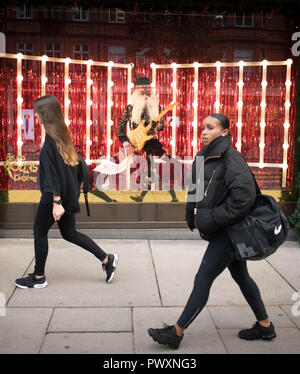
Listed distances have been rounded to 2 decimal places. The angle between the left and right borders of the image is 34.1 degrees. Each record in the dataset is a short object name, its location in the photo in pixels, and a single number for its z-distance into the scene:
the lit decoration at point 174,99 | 6.54
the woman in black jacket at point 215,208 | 3.31
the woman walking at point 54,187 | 4.42
